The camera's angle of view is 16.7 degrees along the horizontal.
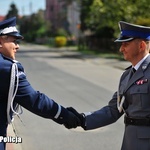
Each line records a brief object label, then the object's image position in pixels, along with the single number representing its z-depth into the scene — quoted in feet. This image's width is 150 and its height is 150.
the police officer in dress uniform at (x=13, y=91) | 12.55
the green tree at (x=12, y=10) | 626.27
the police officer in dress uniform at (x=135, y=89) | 12.40
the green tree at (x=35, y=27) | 395.51
